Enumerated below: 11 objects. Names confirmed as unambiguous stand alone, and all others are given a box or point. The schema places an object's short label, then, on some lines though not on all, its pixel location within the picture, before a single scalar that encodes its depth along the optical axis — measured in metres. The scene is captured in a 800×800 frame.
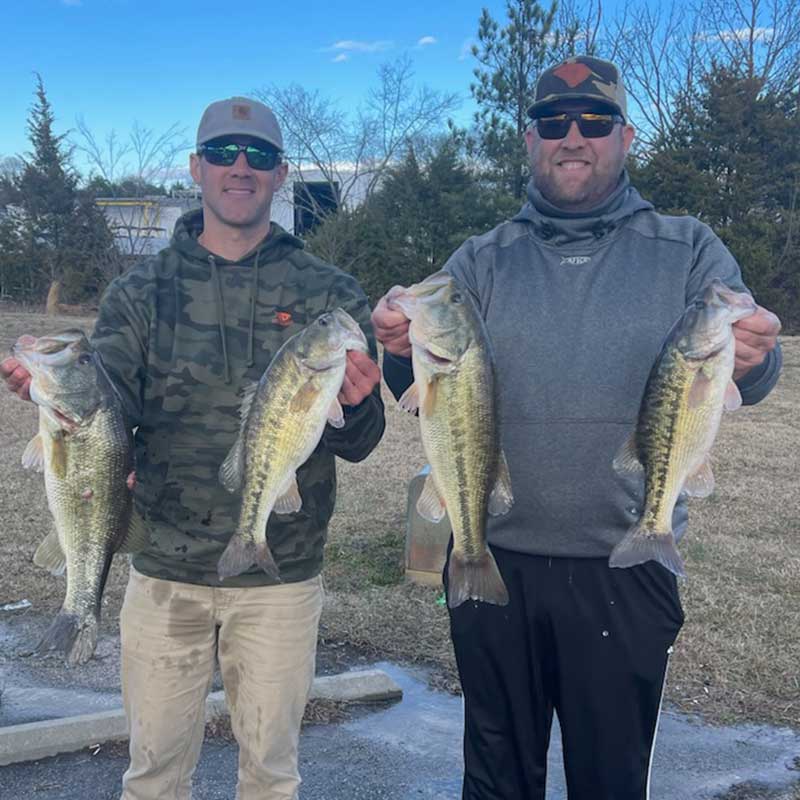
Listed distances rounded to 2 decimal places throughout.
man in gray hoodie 3.05
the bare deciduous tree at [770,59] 30.00
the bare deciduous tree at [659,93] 30.27
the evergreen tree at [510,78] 28.66
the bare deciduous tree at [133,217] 36.44
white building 36.38
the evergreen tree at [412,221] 28.53
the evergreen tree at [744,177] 26.92
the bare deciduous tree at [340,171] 36.59
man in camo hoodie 3.22
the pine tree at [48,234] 34.56
